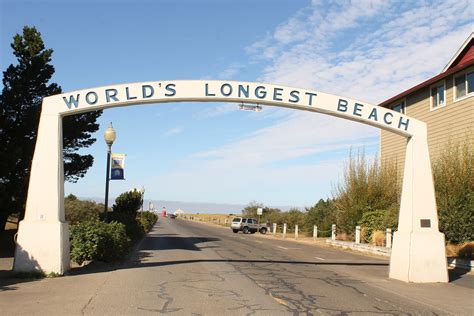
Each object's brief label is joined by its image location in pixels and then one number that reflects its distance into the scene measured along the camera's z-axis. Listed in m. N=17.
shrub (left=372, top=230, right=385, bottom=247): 24.30
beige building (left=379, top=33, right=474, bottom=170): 22.45
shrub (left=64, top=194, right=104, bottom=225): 37.51
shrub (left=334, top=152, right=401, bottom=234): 28.02
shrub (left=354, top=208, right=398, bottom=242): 24.78
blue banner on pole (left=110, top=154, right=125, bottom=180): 18.20
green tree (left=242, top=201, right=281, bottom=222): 68.75
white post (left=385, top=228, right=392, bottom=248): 22.47
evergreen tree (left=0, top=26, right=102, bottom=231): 20.36
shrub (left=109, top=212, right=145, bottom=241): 22.98
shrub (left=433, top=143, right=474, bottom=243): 18.33
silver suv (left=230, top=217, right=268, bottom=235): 50.44
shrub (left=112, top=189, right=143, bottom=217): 33.66
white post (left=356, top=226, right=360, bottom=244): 26.25
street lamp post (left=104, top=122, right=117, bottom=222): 17.69
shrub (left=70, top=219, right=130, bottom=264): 13.79
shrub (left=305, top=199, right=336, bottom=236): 40.38
